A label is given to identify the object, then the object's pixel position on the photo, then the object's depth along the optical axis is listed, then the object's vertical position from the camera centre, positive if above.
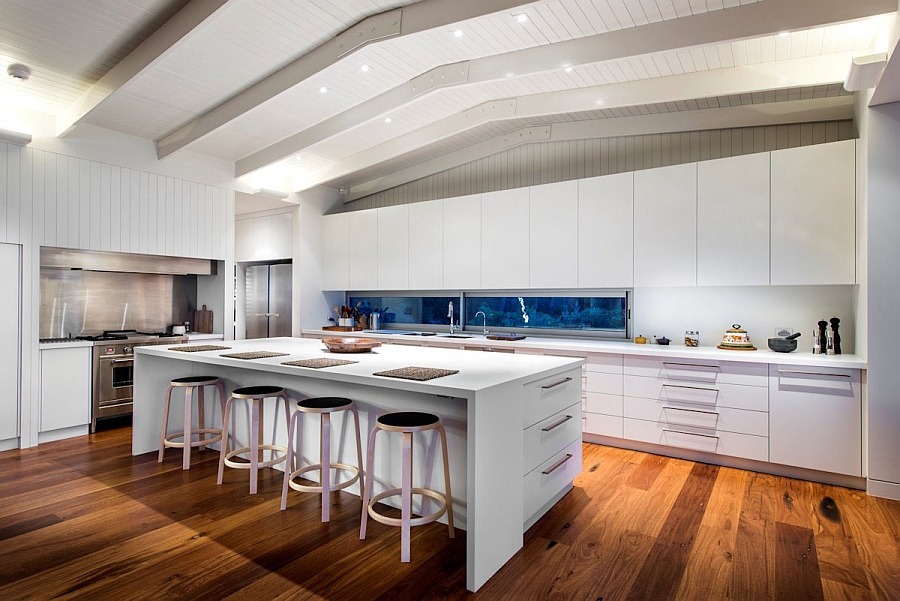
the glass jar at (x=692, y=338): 4.21 -0.30
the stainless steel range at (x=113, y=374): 4.54 -0.67
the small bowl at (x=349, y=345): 3.40 -0.30
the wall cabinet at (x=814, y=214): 3.41 +0.62
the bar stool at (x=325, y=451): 2.68 -0.83
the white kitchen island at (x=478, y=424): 2.11 -0.62
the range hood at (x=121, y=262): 4.55 +0.38
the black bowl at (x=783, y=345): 3.64 -0.31
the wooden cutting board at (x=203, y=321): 5.75 -0.23
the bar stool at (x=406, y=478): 2.30 -0.84
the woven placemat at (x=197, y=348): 3.56 -0.34
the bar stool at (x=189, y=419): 3.51 -0.88
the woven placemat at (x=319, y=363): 2.78 -0.35
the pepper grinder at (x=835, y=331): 3.50 -0.19
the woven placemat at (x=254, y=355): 3.19 -0.35
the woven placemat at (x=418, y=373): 2.36 -0.35
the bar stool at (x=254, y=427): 3.07 -0.79
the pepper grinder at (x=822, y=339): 3.58 -0.26
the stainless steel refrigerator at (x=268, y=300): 6.57 +0.02
